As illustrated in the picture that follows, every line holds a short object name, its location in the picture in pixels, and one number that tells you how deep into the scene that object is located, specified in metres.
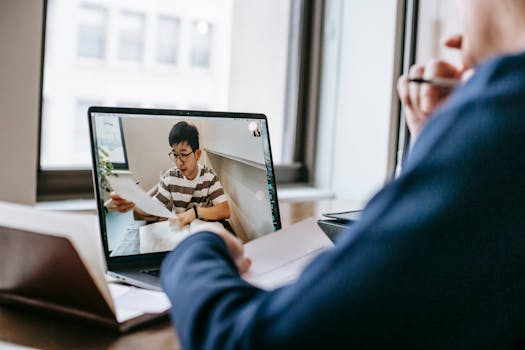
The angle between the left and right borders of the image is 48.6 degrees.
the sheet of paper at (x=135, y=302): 0.75
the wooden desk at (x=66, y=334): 0.65
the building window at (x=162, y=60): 1.63
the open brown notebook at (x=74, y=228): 0.63
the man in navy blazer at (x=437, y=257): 0.43
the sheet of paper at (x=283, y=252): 0.81
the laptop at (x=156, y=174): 0.95
